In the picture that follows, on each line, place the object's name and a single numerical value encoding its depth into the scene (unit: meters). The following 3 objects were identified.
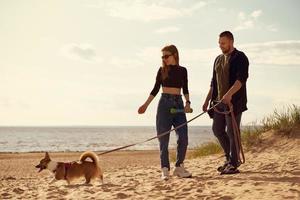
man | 6.51
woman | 6.83
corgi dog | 7.53
